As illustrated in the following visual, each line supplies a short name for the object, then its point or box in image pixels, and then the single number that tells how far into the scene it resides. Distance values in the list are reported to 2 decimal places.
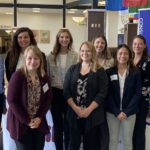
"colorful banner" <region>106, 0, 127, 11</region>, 6.85
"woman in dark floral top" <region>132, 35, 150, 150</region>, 2.86
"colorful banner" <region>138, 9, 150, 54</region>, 3.79
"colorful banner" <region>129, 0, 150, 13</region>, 6.21
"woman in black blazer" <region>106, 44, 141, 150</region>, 2.74
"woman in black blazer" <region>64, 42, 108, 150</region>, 2.59
